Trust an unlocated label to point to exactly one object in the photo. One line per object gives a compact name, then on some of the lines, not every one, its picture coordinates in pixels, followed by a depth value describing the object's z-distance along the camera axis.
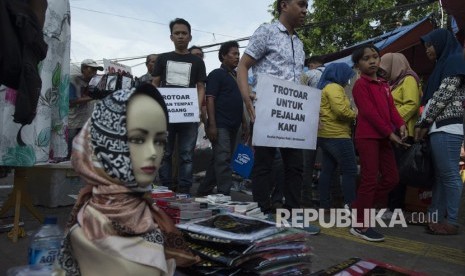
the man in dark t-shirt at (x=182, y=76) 4.48
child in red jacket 3.36
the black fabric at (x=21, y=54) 1.83
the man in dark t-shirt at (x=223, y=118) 4.39
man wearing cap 5.55
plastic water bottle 1.84
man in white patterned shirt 3.27
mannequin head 1.38
